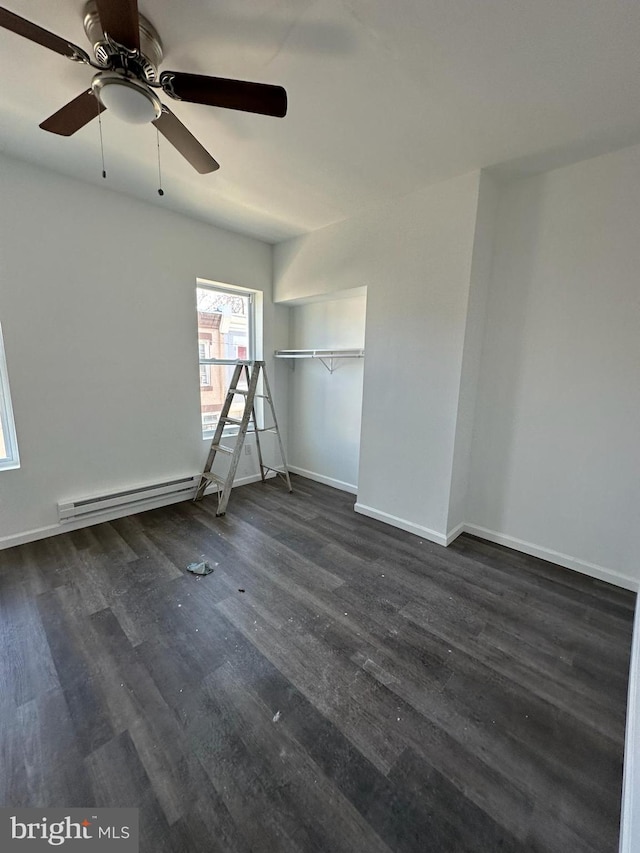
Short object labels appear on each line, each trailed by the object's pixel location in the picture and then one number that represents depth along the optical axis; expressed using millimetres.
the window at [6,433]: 2377
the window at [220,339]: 3426
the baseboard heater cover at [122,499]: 2662
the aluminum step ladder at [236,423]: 3174
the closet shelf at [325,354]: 3309
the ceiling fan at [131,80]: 1088
